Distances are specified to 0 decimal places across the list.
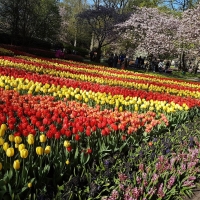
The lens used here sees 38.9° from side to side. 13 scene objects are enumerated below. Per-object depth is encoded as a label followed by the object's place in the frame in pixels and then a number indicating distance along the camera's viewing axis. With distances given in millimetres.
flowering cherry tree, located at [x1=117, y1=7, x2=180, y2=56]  29719
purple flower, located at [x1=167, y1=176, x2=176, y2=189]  3109
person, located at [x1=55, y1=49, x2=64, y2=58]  25516
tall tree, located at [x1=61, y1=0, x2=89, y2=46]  53438
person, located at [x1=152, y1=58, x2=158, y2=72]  34325
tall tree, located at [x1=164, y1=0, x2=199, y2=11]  46500
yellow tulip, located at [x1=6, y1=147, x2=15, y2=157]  2616
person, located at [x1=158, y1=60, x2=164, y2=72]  38062
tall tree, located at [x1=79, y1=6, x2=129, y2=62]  33156
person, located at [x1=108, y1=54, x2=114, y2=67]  28953
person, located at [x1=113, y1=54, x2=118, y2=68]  29875
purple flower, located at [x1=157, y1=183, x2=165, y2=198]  2938
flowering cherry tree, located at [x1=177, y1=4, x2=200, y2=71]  28662
